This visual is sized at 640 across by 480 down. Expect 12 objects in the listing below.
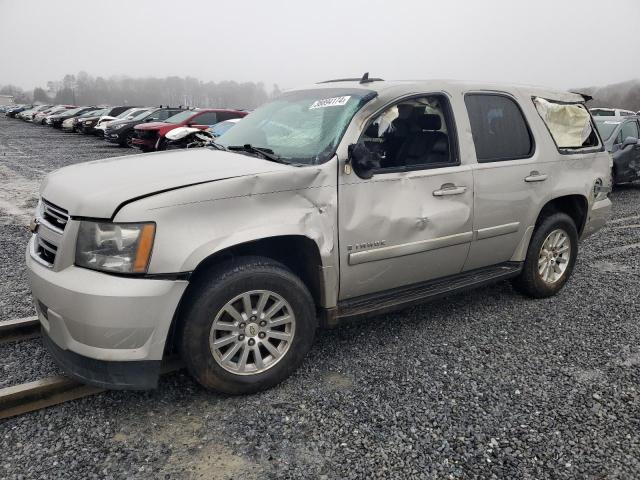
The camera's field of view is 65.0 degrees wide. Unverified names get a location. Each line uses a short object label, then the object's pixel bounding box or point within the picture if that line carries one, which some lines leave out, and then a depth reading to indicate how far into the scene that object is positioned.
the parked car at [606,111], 20.56
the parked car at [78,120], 25.61
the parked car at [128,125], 18.08
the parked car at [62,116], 28.61
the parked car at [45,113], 33.62
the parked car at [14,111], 46.02
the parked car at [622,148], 9.85
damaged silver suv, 2.52
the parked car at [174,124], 14.17
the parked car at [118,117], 21.51
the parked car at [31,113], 38.36
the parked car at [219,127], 12.69
